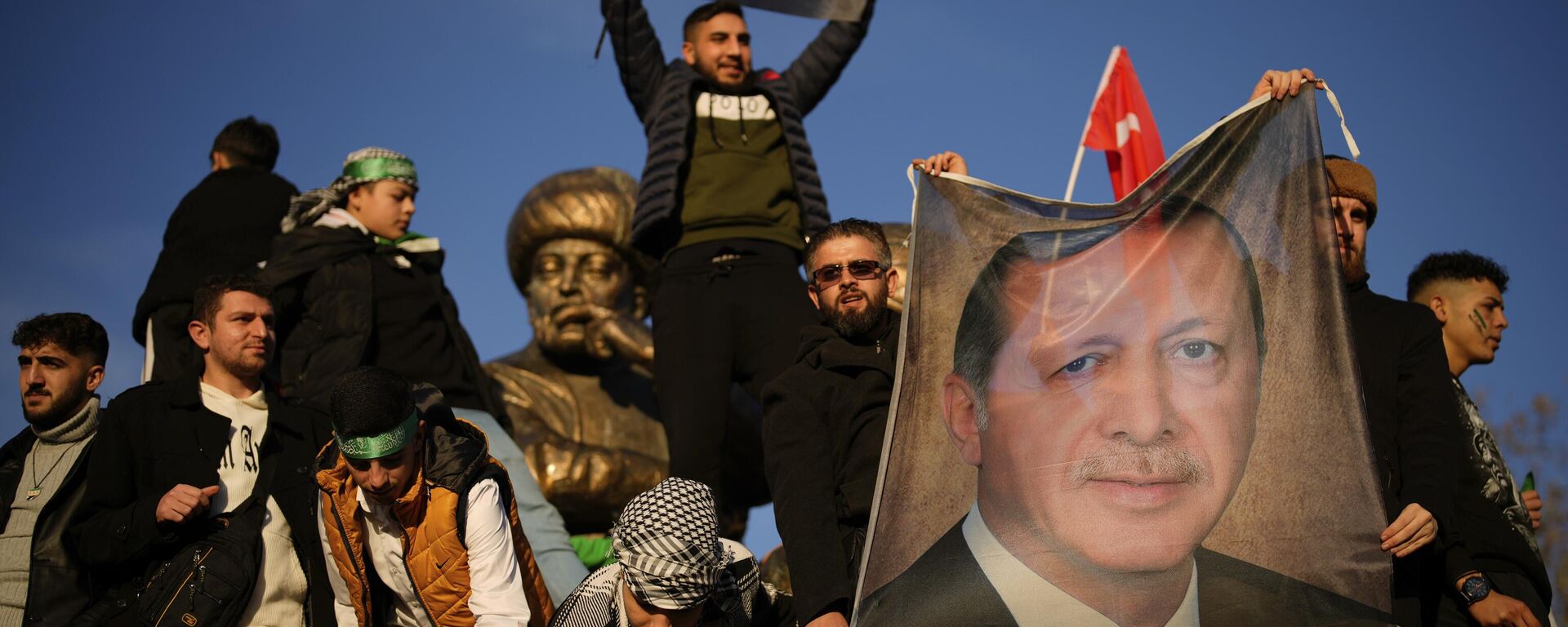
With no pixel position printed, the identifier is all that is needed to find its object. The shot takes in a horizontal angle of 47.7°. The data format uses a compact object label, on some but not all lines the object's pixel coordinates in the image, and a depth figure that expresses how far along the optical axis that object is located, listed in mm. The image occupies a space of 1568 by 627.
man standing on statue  6879
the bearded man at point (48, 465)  5539
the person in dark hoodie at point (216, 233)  7375
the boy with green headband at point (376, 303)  7207
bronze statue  10297
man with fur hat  4699
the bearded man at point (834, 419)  4695
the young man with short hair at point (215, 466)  5270
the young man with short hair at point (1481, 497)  4918
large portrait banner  4345
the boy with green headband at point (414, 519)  4762
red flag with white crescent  9805
